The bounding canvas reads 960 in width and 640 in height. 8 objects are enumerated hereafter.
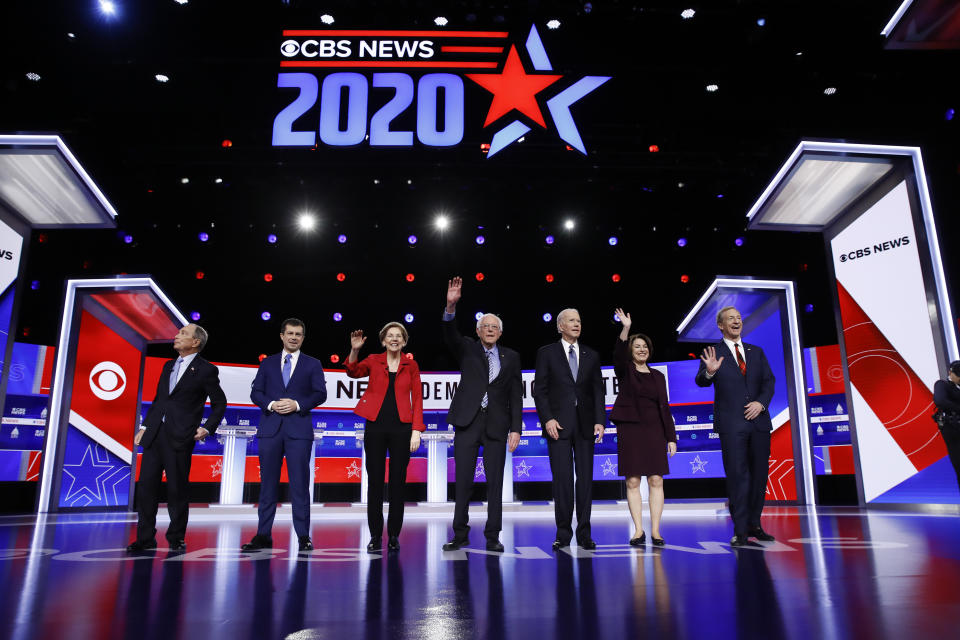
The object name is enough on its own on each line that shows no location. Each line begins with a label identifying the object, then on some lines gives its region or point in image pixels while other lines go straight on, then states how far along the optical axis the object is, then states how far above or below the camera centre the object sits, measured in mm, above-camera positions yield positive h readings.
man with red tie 3785 +293
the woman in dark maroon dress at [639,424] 3908 +249
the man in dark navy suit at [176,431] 3752 +236
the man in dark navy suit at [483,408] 3797 +355
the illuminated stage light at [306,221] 11049 +4302
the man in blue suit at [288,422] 3654 +277
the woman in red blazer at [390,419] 3748 +288
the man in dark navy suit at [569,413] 3779 +314
